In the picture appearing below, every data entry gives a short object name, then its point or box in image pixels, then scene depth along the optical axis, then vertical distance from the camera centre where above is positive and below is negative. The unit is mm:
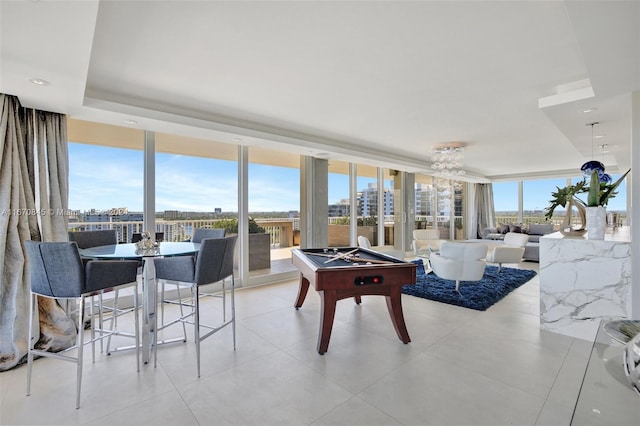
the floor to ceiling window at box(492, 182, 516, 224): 10883 +392
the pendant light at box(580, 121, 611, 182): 3247 +490
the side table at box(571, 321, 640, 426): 944 -649
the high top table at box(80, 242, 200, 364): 2340 -478
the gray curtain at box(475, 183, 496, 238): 11094 +237
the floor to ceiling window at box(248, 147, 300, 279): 5141 +77
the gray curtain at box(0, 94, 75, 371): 2514 +61
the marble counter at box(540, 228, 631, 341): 2752 -702
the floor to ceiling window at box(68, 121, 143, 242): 3586 +455
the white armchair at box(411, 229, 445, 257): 6641 -683
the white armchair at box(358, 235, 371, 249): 4523 -467
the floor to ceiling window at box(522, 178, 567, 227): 10352 +505
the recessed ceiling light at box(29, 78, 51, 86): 2281 +1051
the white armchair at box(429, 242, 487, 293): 4129 -708
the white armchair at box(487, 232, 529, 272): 5531 -803
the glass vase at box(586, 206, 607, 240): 2947 -105
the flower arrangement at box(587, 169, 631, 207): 3047 +197
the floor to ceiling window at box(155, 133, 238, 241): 4188 +432
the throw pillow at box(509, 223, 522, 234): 8891 -488
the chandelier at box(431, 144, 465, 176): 5598 +1148
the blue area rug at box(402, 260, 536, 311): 4043 -1196
